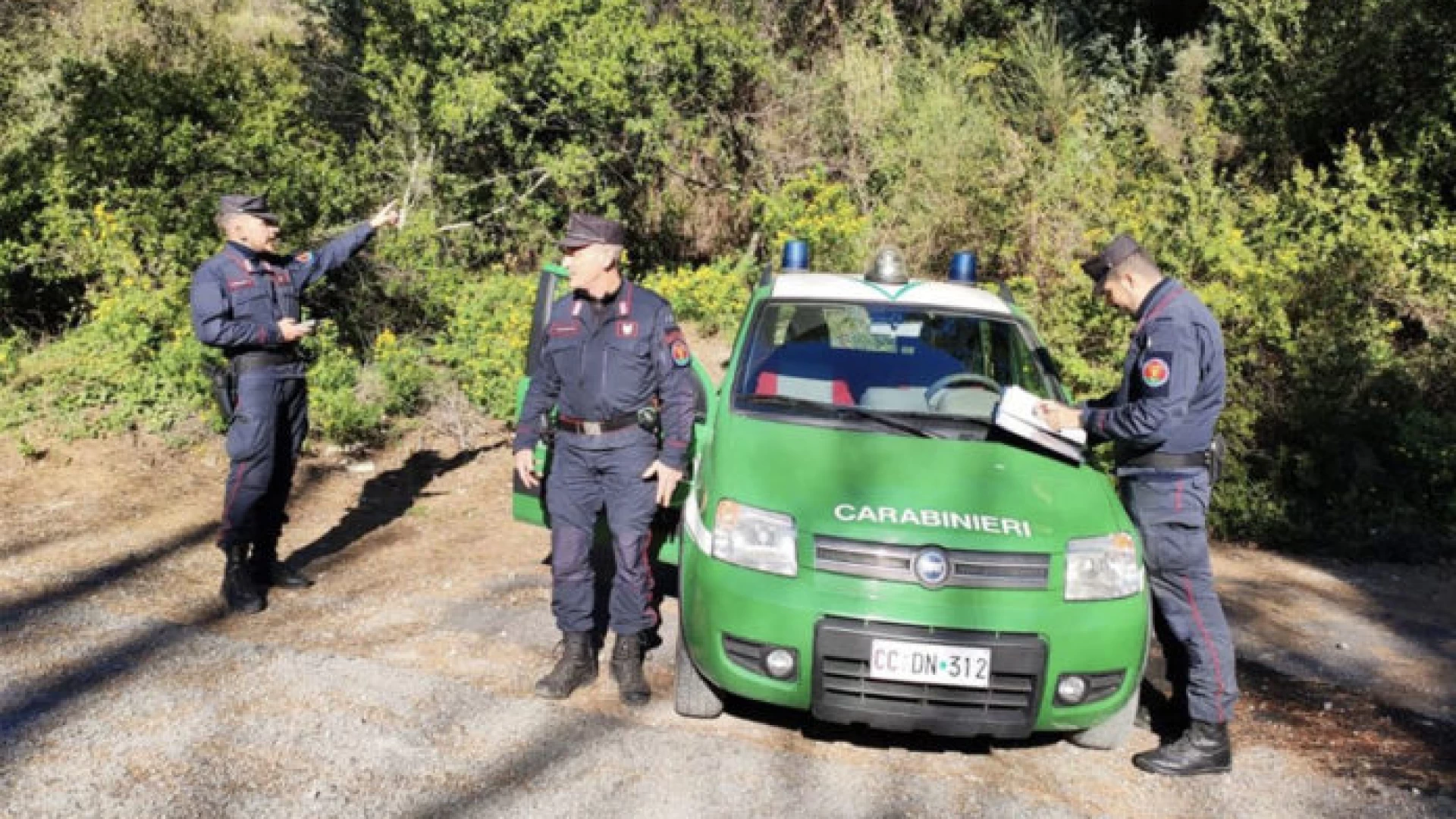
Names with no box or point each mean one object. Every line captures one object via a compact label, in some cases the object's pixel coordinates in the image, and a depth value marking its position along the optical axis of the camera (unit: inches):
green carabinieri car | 140.5
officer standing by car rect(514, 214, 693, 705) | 167.2
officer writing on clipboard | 155.7
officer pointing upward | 197.5
